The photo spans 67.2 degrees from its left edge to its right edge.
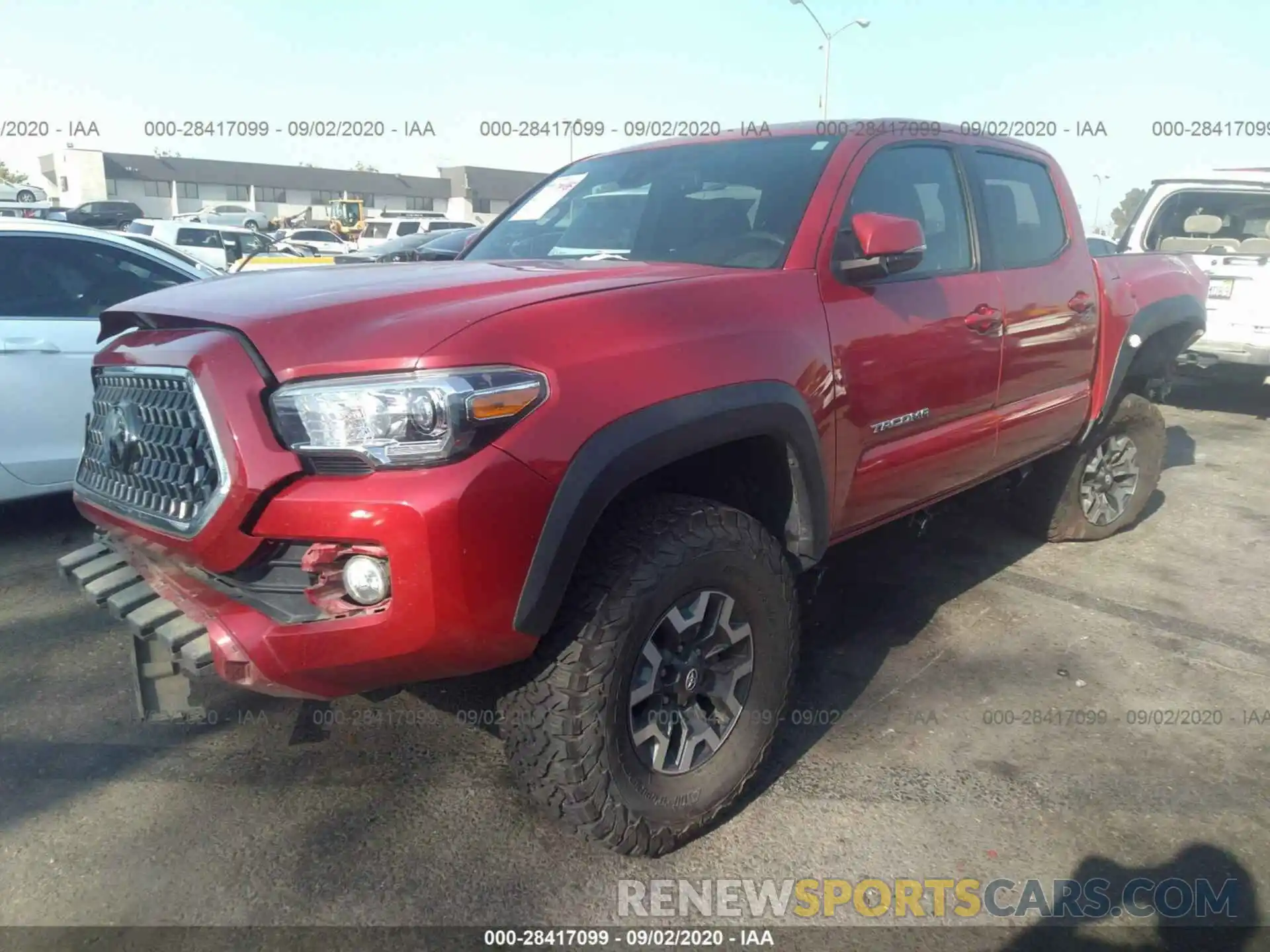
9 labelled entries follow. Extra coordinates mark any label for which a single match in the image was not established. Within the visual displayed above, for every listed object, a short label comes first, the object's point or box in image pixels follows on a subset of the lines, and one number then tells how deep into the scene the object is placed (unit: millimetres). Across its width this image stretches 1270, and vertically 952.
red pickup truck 2031
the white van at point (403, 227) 27094
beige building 55000
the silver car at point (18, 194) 28188
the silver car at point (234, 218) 31997
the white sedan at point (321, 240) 23703
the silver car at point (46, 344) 4395
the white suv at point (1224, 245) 8039
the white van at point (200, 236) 17188
